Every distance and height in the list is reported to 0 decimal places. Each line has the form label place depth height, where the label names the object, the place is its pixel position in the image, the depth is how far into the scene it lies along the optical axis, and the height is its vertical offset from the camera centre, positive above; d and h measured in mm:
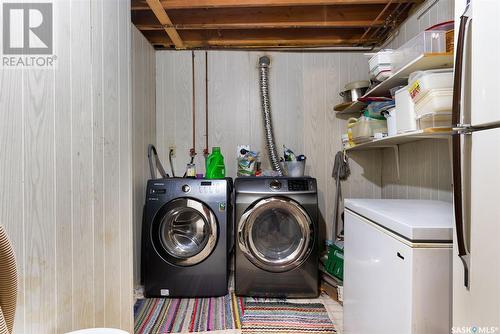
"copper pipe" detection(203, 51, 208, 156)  2898 +734
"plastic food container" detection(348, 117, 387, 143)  1887 +269
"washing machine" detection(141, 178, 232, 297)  2225 -641
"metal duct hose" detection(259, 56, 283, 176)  2777 +604
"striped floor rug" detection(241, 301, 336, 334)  1851 -1103
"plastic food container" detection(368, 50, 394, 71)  1710 +676
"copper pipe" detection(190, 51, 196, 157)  2896 +660
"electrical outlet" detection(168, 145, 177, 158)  2891 +182
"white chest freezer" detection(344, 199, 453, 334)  889 -378
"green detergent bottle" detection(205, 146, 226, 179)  2561 -1
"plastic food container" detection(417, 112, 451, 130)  1193 +199
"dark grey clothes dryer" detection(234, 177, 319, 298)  2193 -640
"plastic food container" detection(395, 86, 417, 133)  1373 +276
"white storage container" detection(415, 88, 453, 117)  1157 +274
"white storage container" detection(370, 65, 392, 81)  1704 +588
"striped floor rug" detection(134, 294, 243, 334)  1874 -1103
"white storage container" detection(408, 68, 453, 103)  1161 +368
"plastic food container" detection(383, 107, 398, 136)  1585 +260
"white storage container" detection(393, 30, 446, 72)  1271 +589
